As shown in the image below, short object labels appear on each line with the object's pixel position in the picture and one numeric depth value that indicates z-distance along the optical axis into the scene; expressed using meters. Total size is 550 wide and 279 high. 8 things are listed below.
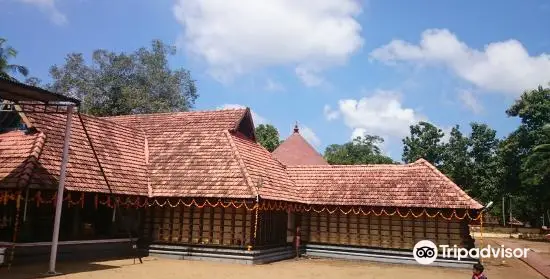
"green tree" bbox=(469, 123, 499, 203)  43.28
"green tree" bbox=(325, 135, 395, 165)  61.07
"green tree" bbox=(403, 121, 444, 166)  51.59
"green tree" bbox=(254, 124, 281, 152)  43.56
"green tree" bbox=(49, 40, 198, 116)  36.62
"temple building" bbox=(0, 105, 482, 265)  13.50
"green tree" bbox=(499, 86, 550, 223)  37.12
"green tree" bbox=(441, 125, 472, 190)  47.72
